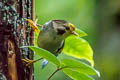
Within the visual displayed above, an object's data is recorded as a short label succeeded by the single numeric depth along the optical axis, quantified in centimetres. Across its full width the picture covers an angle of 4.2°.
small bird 243
